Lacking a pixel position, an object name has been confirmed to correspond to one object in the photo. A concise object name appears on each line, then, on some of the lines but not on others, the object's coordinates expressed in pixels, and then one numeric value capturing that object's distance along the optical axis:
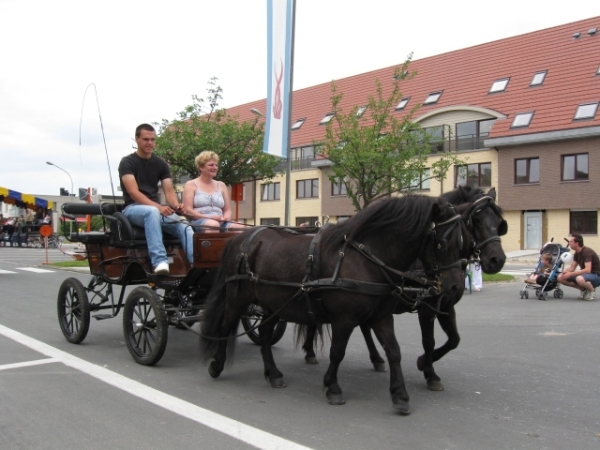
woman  6.77
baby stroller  12.15
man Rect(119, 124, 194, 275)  6.33
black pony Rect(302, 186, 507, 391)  4.85
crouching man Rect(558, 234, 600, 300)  11.81
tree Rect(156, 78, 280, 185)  22.23
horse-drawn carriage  6.22
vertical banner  11.36
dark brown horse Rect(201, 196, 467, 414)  4.69
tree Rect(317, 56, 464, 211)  16.14
